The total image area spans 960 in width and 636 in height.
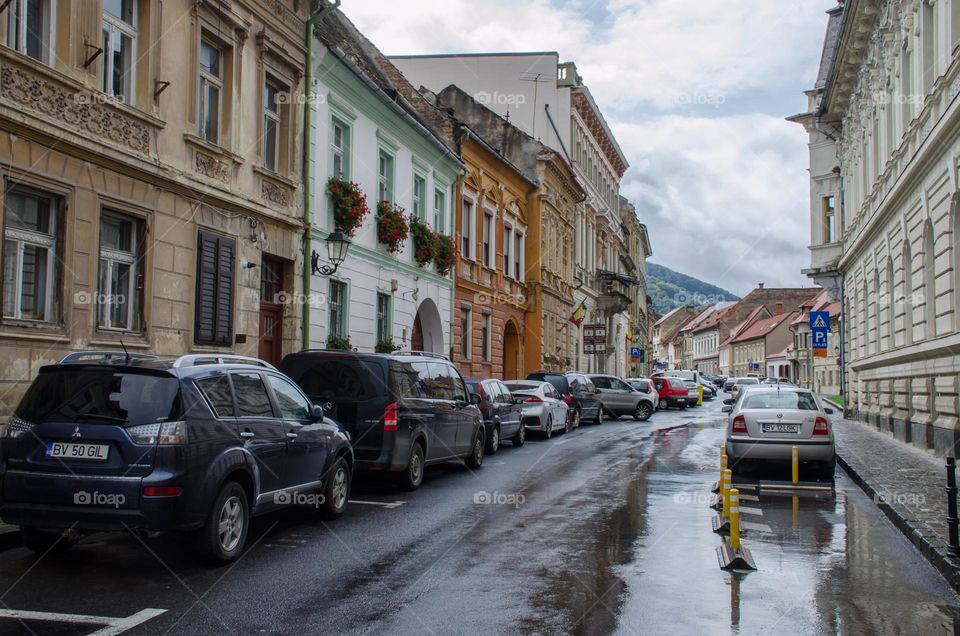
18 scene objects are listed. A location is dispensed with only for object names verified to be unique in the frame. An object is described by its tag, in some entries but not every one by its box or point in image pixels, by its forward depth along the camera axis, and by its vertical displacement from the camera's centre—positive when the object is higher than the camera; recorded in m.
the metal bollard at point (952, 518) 7.79 -1.24
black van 11.70 -0.45
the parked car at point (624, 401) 33.94 -1.12
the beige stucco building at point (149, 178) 10.85 +2.69
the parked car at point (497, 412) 18.55 -0.91
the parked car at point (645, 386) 37.44 -0.60
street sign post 29.81 +1.47
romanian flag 42.91 +2.70
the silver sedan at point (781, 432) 13.92 -0.91
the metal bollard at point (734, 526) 8.16 -1.38
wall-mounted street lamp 17.47 +2.28
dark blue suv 6.98 -0.71
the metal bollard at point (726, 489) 9.31 -1.21
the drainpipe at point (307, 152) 17.81 +4.25
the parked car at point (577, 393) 27.65 -0.70
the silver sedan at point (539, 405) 22.67 -0.89
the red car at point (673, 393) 44.59 -1.02
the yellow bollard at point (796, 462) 13.50 -1.33
